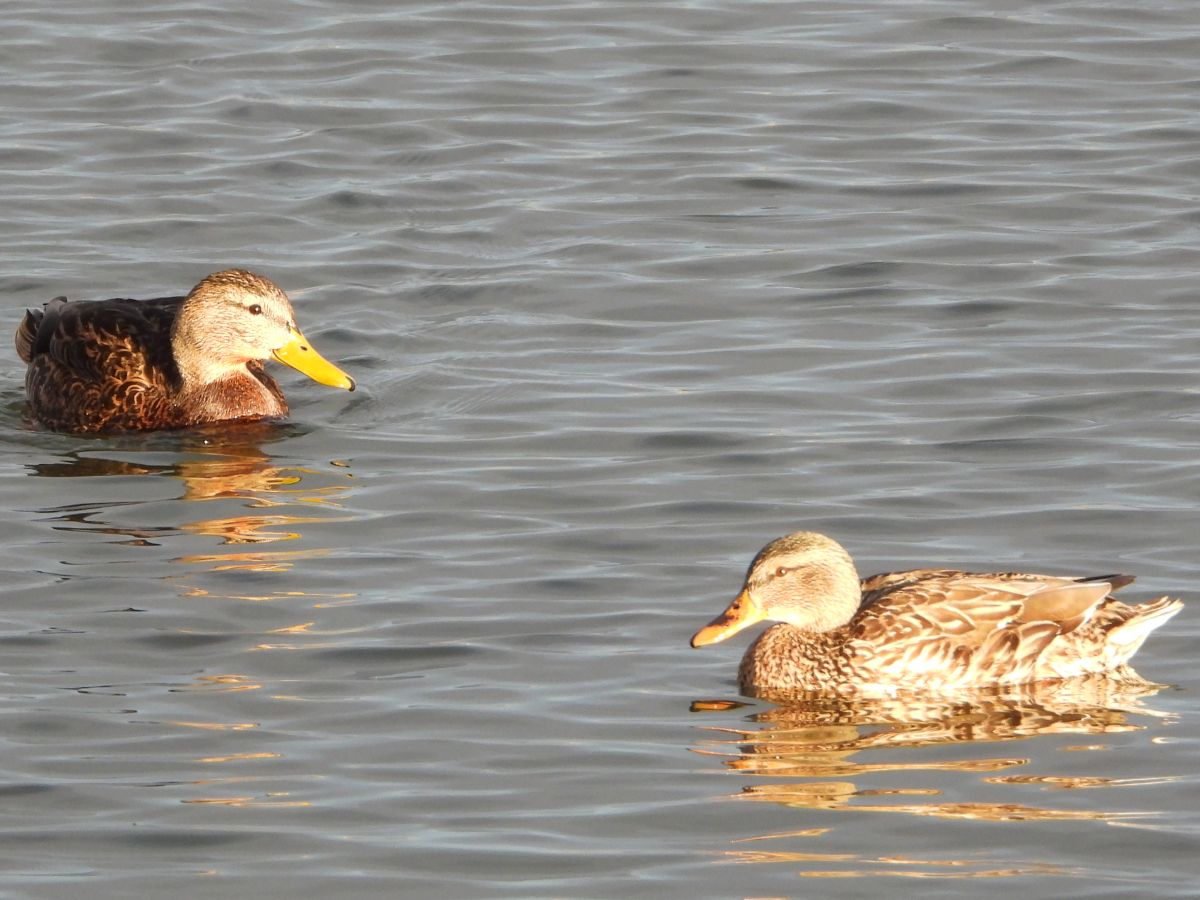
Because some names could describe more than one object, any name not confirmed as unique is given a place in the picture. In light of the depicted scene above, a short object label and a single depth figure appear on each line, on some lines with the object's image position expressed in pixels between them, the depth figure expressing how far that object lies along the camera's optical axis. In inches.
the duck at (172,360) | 1003.3
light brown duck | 693.3
